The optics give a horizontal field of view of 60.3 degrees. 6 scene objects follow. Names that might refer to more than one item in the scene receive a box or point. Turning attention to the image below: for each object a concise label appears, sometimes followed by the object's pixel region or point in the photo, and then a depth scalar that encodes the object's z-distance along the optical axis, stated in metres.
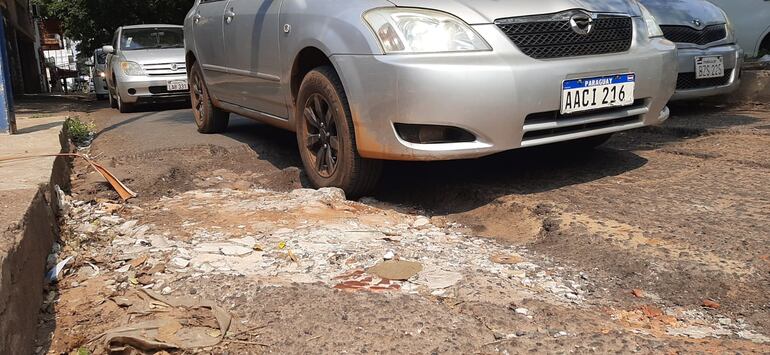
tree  22.86
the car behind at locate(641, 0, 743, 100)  6.30
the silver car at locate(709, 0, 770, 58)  8.46
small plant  7.31
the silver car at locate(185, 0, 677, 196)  3.39
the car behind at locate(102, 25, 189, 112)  11.00
